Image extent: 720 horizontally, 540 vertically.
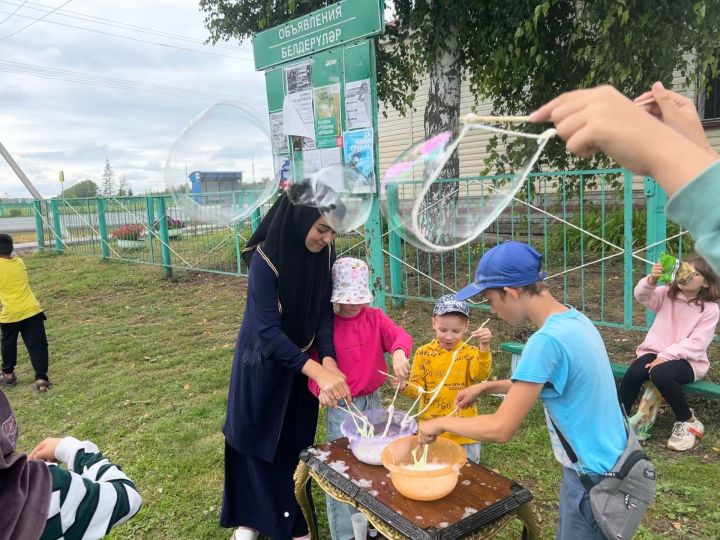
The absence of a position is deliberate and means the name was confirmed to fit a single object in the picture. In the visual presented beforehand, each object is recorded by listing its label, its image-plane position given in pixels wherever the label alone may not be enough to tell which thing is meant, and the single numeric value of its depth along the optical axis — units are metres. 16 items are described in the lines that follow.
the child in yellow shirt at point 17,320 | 5.89
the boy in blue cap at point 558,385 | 1.87
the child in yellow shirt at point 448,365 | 2.98
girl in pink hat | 2.81
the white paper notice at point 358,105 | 4.57
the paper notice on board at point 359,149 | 4.48
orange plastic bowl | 1.99
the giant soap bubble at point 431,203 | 1.76
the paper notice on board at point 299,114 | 4.96
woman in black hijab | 2.60
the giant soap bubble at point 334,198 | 2.43
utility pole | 20.20
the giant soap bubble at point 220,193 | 2.66
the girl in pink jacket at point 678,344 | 3.74
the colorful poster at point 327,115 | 4.73
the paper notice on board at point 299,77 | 4.95
